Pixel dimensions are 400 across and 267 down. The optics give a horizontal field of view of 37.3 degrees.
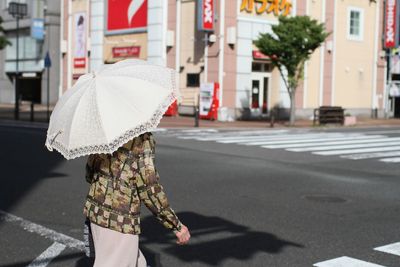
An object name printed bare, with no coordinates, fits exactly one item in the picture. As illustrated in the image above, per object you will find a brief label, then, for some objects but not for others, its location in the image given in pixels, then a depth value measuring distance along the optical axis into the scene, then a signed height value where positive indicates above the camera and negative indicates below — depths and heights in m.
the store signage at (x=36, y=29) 43.09 +4.85
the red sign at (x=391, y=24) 38.50 +5.18
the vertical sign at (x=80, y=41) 38.88 +3.70
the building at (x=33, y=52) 43.25 +3.33
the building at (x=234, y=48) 31.38 +3.06
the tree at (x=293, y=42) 26.02 +2.64
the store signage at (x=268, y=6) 31.84 +5.20
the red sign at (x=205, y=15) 30.42 +4.37
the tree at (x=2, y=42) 36.12 +3.28
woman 3.46 -0.61
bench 29.16 -0.64
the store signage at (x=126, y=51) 35.02 +2.80
